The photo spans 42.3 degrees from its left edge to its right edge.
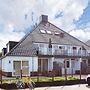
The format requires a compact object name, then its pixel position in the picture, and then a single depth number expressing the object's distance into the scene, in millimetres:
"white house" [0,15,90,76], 14919
